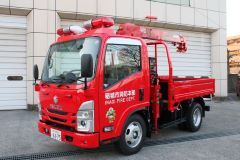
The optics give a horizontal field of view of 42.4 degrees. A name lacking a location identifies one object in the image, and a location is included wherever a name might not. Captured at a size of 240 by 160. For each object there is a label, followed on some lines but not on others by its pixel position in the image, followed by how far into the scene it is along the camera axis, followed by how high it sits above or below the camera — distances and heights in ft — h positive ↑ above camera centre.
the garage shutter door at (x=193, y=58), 47.82 +2.91
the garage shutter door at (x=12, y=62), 36.58 +1.72
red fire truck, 17.13 -0.72
